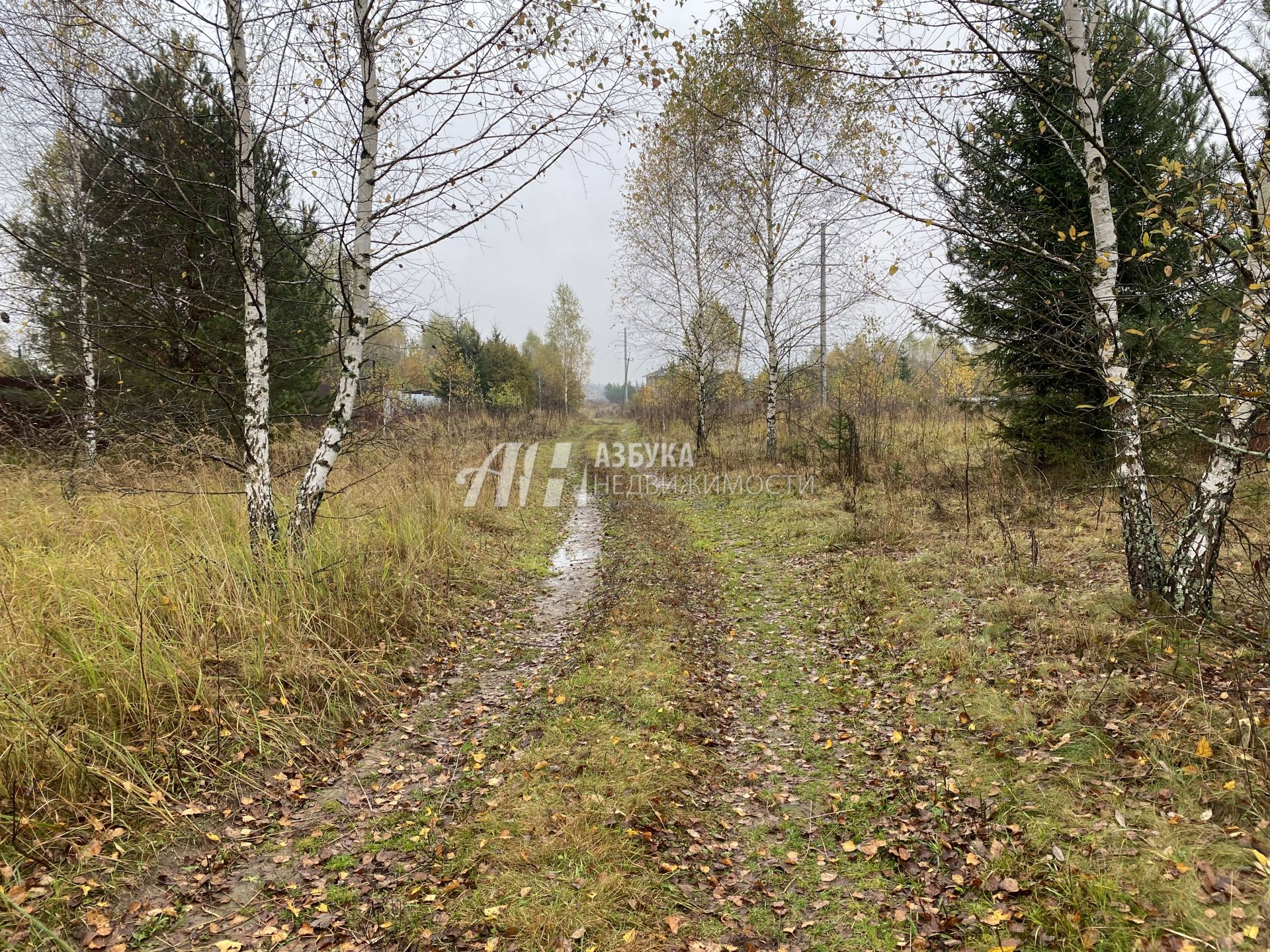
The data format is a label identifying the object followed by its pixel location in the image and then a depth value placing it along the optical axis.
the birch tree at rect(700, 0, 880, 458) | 11.75
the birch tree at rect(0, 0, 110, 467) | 3.84
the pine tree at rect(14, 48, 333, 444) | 4.29
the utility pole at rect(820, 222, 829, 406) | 14.14
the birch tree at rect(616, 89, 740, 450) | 14.55
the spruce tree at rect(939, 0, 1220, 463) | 4.92
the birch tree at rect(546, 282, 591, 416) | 43.56
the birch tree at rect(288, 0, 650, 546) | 4.56
